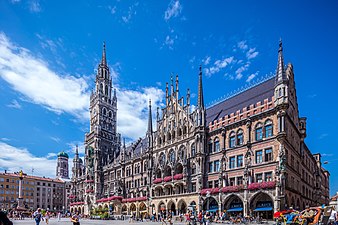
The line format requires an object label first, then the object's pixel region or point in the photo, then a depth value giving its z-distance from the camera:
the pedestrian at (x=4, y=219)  9.73
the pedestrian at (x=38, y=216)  26.30
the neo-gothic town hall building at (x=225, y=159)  39.09
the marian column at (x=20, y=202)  72.01
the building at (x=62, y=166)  158.00
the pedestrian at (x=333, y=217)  21.11
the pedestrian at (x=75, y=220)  19.73
